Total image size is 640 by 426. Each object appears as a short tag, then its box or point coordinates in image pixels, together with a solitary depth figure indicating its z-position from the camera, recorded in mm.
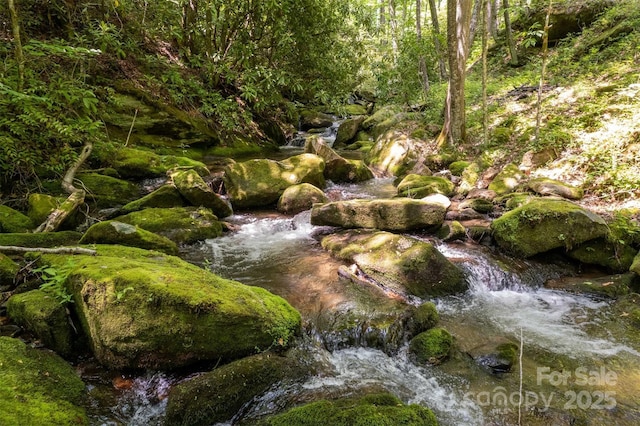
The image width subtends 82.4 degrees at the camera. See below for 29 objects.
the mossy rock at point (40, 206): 6316
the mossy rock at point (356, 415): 2672
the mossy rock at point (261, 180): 9102
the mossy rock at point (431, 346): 4125
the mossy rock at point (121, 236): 5480
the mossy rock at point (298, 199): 8828
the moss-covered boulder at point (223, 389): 3057
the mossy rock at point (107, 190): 8027
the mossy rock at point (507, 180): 8594
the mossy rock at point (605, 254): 5935
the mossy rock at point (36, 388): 2532
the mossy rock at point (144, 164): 9625
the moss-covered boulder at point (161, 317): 3281
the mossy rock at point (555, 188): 7574
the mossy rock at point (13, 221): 5840
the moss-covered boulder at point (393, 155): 12273
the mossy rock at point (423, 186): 9086
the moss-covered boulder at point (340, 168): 11297
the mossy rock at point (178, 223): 7012
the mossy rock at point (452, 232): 7008
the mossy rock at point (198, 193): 8336
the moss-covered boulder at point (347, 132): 17375
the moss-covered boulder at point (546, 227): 6051
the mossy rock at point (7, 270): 4156
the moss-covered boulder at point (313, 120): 20281
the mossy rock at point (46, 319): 3467
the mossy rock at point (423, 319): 4512
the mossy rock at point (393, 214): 7156
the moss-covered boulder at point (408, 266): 5535
